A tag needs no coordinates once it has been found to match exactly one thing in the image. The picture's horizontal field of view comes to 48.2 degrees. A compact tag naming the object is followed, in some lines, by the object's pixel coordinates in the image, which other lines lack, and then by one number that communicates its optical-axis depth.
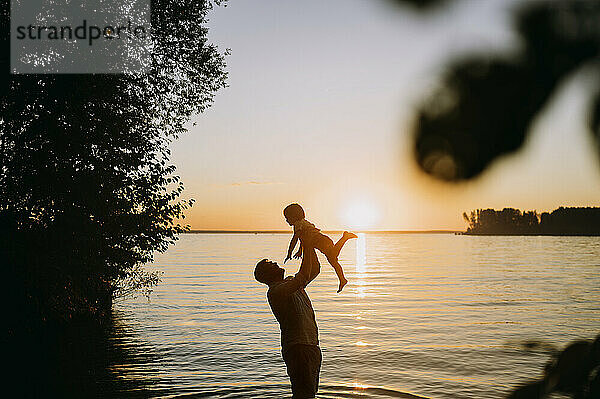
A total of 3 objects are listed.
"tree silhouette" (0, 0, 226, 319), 17.33
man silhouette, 8.66
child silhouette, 7.62
